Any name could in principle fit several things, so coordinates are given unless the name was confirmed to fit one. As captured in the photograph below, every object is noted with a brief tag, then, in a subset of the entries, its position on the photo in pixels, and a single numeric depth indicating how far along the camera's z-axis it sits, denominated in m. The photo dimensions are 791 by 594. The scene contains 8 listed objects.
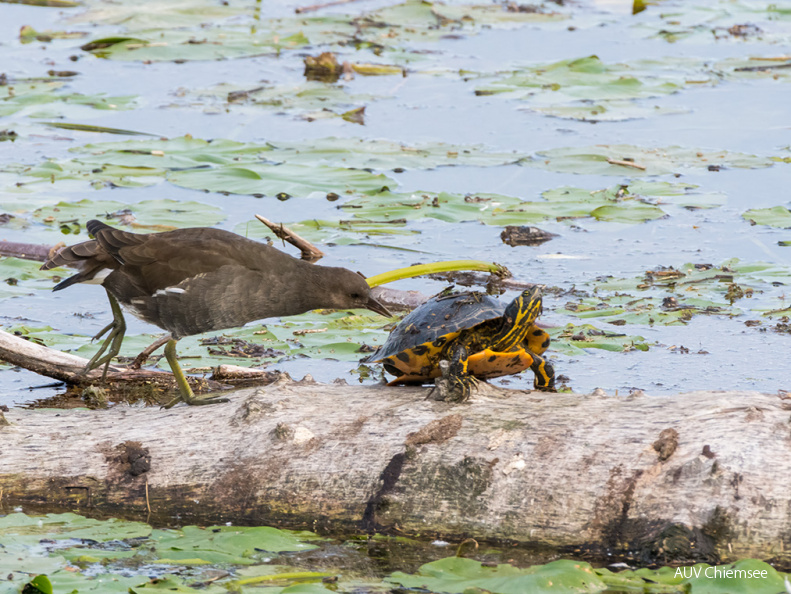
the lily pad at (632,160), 15.75
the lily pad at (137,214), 13.52
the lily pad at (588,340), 10.77
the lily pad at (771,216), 13.61
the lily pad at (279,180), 14.67
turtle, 8.63
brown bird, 8.98
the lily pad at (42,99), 19.23
